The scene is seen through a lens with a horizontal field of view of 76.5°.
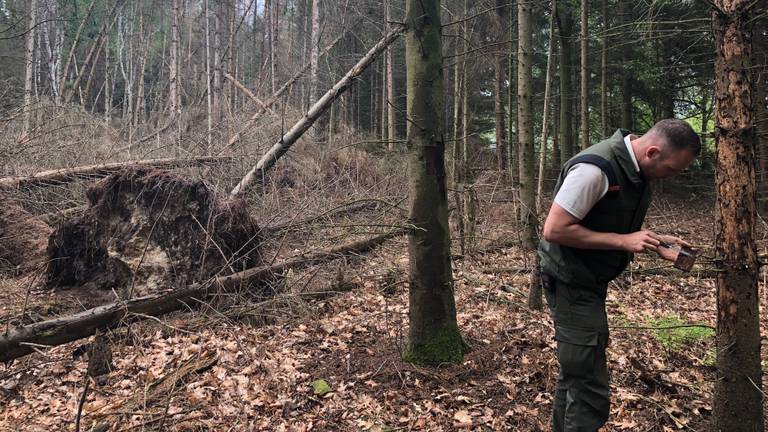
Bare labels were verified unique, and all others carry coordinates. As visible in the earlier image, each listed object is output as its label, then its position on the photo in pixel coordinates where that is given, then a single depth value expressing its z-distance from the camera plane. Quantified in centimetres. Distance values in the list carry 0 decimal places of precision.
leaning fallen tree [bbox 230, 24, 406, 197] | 834
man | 256
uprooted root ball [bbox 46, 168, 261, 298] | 621
